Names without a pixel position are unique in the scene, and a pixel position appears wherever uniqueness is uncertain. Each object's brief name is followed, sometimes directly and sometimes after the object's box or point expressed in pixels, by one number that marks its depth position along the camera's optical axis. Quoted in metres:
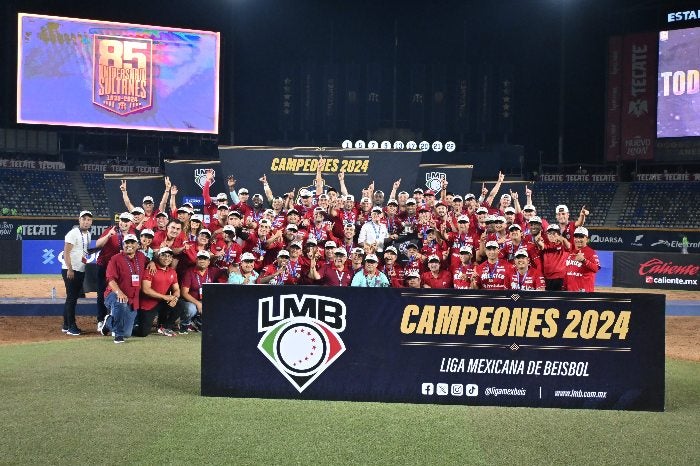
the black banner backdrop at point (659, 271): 26.95
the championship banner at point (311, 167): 20.03
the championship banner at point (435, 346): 8.79
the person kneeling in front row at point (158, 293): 13.41
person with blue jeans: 13.07
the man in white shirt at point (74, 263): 14.11
